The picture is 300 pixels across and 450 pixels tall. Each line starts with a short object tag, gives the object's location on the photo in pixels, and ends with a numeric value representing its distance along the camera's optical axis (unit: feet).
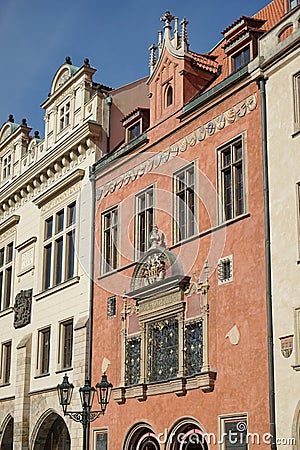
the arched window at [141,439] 64.64
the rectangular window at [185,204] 65.00
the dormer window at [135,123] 77.41
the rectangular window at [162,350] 63.52
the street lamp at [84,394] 56.29
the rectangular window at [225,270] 58.59
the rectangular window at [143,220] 71.05
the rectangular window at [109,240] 75.77
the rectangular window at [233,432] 54.39
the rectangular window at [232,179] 59.52
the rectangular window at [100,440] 70.74
